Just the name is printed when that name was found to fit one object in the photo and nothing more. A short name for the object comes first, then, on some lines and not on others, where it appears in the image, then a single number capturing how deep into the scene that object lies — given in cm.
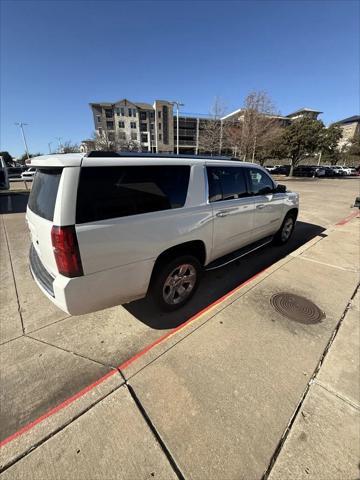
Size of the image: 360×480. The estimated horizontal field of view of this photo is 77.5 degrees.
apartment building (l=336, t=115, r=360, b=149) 9138
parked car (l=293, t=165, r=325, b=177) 3578
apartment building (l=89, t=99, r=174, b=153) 6019
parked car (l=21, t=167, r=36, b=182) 2701
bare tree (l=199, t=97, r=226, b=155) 3040
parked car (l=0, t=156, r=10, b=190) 1263
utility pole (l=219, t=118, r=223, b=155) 2936
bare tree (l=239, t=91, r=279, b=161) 2434
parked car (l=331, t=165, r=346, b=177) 3926
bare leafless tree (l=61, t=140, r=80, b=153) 6470
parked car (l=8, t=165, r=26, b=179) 3275
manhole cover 294
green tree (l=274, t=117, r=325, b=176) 2774
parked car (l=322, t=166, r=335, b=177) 3777
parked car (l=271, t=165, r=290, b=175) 4074
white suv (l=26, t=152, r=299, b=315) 192
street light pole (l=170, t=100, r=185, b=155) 2728
